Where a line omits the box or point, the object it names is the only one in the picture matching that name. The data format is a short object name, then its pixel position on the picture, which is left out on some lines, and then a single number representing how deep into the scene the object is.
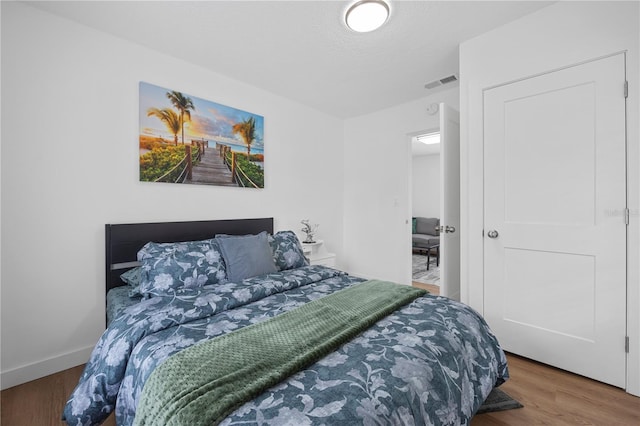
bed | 0.93
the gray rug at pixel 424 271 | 4.50
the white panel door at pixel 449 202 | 2.48
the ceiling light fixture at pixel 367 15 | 1.92
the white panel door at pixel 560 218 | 1.86
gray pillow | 2.20
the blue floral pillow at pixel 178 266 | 1.90
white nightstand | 3.58
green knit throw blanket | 0.89
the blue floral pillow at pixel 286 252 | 2.59
